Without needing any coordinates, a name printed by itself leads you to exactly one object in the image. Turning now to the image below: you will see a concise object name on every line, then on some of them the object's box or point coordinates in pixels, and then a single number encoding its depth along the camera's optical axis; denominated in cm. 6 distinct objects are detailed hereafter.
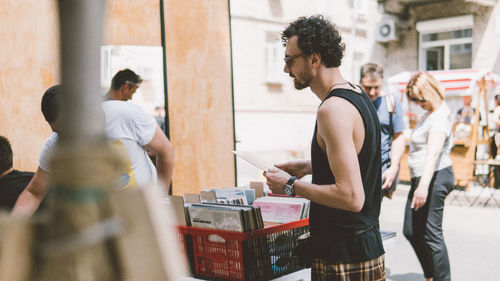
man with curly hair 191
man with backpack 455
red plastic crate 227
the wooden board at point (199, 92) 476
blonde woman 389
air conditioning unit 1627
